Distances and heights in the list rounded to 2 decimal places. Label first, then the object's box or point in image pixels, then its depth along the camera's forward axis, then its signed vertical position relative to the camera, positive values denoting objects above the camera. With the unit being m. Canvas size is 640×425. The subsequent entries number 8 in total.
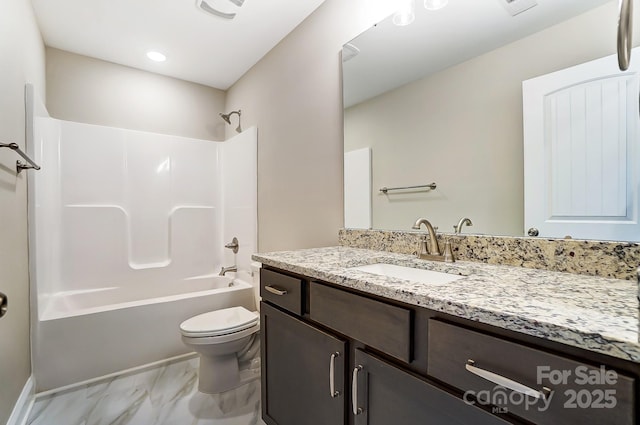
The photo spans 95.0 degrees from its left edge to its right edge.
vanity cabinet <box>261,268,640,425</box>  0.50 -0.37
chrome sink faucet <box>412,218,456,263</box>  1.21 -0.16
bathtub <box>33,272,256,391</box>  1.81 -0.79
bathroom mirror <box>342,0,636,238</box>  1.02 +0.51
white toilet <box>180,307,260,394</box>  1.74 -0.80
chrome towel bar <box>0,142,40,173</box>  1.36 +0.29
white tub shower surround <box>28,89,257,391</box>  1.90 -0.22
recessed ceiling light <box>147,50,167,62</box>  2.49 +1.36
